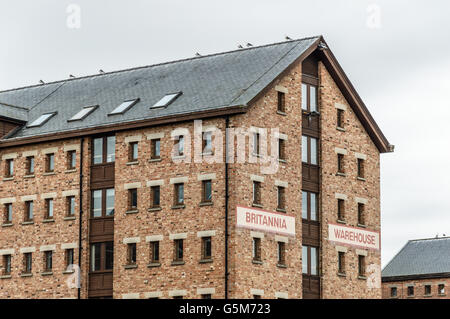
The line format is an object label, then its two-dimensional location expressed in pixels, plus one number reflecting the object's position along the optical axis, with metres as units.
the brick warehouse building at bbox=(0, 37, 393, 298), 58.22
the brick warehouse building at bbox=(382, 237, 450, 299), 111.25
